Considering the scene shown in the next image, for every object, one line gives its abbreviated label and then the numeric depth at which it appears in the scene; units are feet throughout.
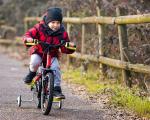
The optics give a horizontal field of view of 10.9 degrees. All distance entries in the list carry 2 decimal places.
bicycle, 34.88
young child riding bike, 37.67
